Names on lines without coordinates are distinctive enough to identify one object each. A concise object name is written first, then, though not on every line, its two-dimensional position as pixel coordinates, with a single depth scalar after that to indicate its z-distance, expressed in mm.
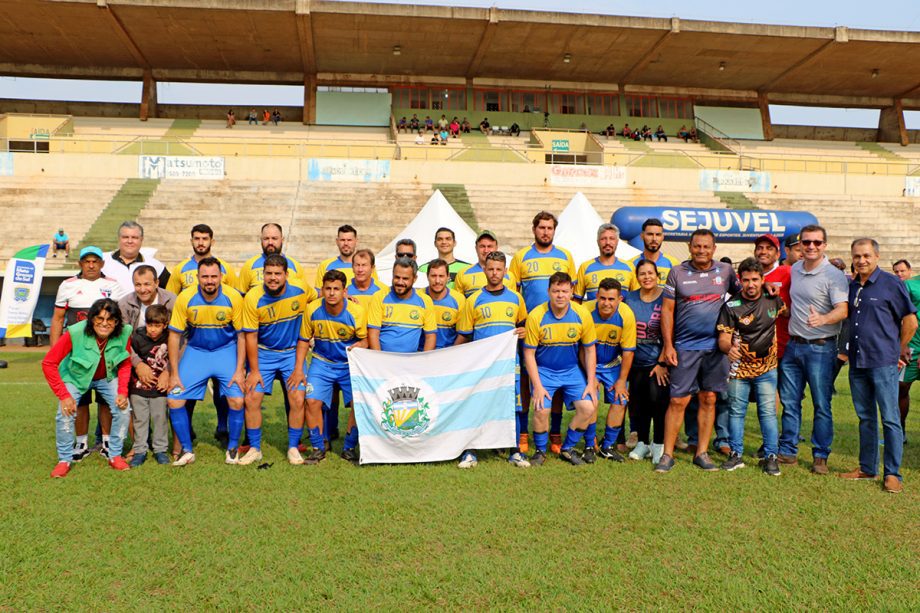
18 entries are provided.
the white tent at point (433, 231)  13828
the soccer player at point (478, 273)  6922
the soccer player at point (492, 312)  6262
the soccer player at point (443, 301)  6207
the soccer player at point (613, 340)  6113
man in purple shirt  5863
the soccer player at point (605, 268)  6668
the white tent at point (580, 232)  13875
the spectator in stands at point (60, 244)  19000
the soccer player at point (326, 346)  6059
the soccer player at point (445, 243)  7531
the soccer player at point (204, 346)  5910
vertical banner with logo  11953
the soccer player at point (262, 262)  6914
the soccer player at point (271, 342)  5996
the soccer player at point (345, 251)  7426
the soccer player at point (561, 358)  5988
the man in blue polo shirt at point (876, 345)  5406
